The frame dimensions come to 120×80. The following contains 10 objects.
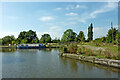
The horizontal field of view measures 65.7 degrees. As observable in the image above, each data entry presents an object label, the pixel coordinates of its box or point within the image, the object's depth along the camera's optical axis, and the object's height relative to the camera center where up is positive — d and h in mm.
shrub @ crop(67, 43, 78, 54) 14996 -998
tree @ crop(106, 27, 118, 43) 30725 +2822
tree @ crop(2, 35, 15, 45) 52528 +1306
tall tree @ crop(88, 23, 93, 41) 41812 +3996
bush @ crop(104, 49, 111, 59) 10239 -1330
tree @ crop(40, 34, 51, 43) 54625 +2005
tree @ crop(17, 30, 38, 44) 57500 +3684
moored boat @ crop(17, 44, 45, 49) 37094 -1749
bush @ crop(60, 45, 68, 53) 16134 -1416
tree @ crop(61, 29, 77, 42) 50119 +3464
